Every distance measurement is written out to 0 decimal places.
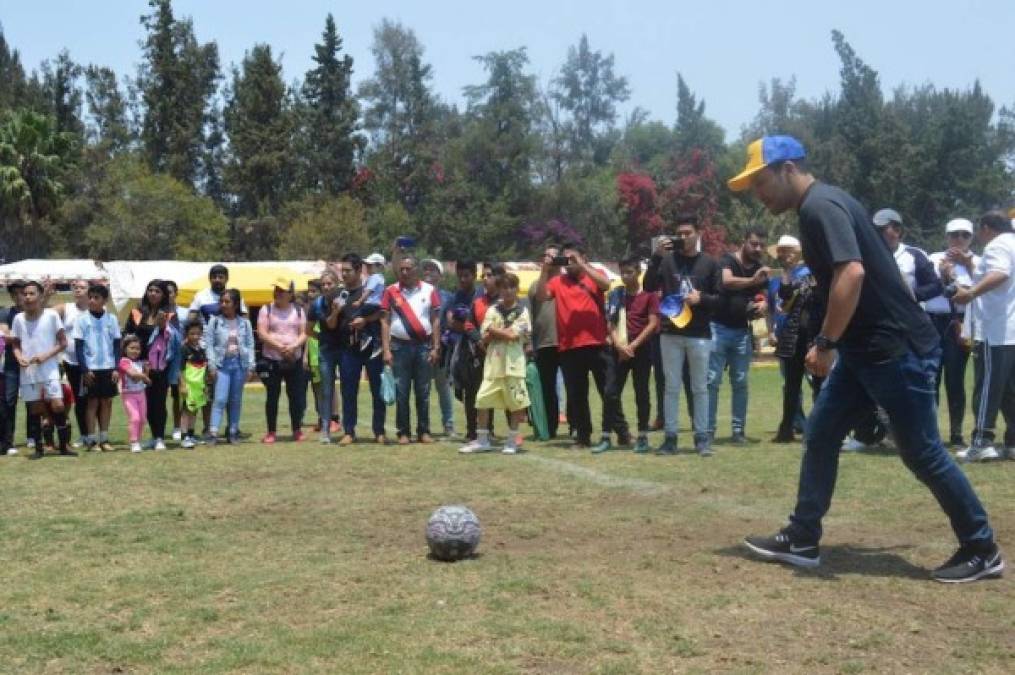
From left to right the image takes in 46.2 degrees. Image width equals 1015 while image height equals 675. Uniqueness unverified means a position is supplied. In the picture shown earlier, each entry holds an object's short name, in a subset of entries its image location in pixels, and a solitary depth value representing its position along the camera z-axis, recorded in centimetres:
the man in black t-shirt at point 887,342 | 611
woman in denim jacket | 1384
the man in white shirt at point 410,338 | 1322
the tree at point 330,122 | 6412
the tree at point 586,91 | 9688
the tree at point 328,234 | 5338
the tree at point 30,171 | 4925
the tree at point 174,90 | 6378
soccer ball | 668
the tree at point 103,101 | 6606
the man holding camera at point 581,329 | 1230
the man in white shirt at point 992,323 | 1020
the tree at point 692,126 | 10194
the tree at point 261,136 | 6303
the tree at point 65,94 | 6500
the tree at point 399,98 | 7012
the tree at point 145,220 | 5234
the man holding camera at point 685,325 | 1146
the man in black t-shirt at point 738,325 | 1265
